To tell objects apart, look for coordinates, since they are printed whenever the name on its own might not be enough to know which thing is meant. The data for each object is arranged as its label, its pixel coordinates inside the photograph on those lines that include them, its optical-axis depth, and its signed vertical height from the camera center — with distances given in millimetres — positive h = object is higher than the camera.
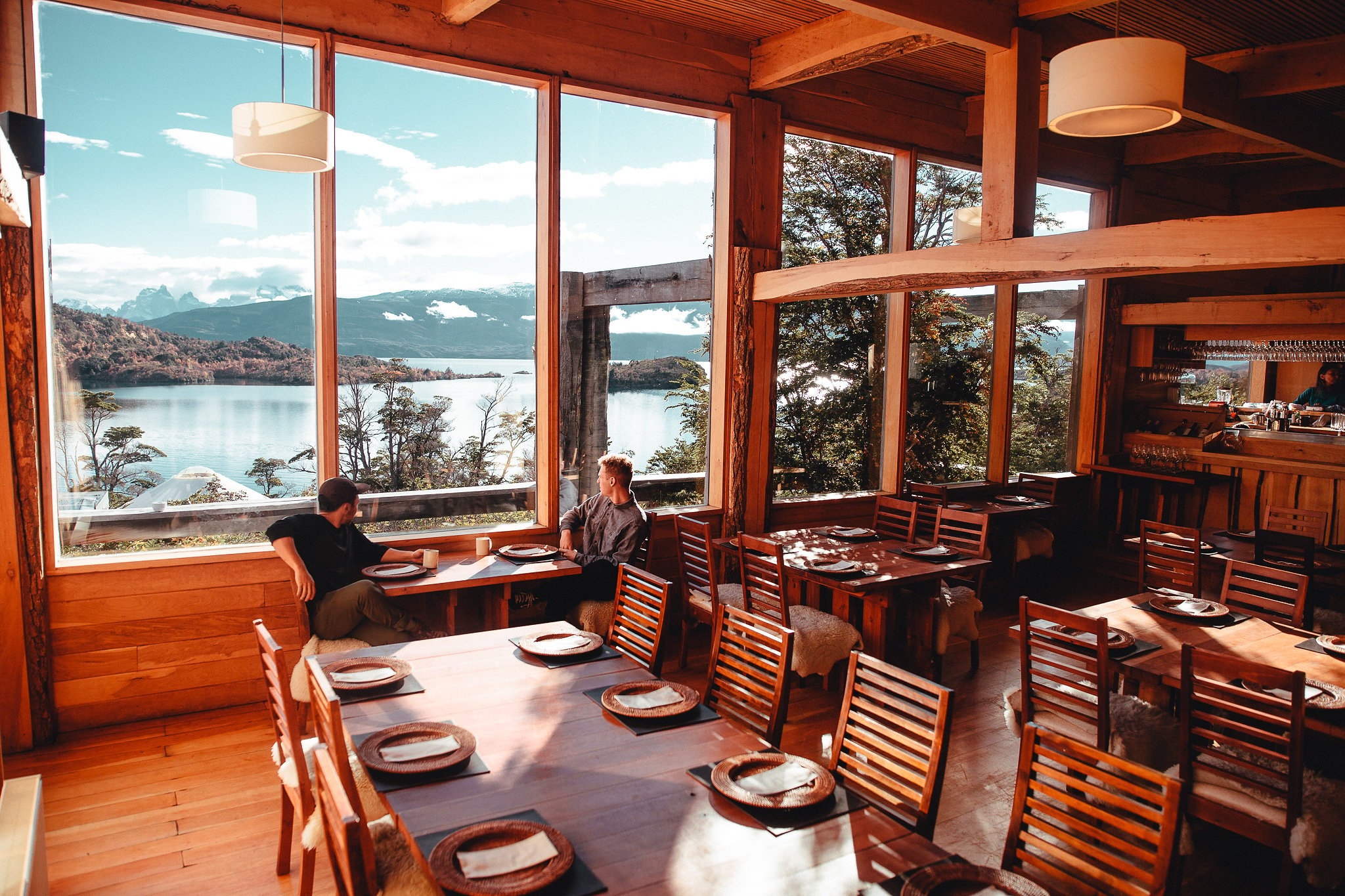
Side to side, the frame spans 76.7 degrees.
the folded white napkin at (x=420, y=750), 2260 -1007
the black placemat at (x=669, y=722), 2492 -1018
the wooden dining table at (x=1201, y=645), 3049 -1028
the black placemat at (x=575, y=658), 3027 -1015
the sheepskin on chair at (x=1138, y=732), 3152 -1310
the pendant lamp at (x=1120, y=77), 3262 +1200
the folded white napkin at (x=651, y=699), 2625 -1000
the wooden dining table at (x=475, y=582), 4164 -1025
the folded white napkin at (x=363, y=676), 2746 -986
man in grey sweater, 4867 -936
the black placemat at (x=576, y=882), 1707 -1028
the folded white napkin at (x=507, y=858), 1763 -1019
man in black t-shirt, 3955 -970
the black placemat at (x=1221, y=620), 3668 -1016
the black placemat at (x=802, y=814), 1969 -1022
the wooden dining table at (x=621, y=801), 1792 -1027
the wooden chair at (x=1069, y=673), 3057 -1071
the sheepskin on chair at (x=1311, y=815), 2473 -1294
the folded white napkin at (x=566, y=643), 3154 -995
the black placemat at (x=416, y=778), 2145 -1027
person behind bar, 7578 -12
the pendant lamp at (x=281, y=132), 3508 +1008
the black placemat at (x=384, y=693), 2672 -1015
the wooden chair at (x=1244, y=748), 2490 -1095
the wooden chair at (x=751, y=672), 2695 -990
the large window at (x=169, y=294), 4180 +409
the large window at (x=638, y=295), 5469 +564
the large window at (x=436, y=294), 4824 +486
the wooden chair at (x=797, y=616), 4348 -1279
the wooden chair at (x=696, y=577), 4844 -1152
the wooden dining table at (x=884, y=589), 4441 -1145
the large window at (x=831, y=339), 6320 +325
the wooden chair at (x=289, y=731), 2488 -1102
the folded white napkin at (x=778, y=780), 2098 -1002
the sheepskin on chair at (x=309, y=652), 3768 -1274
